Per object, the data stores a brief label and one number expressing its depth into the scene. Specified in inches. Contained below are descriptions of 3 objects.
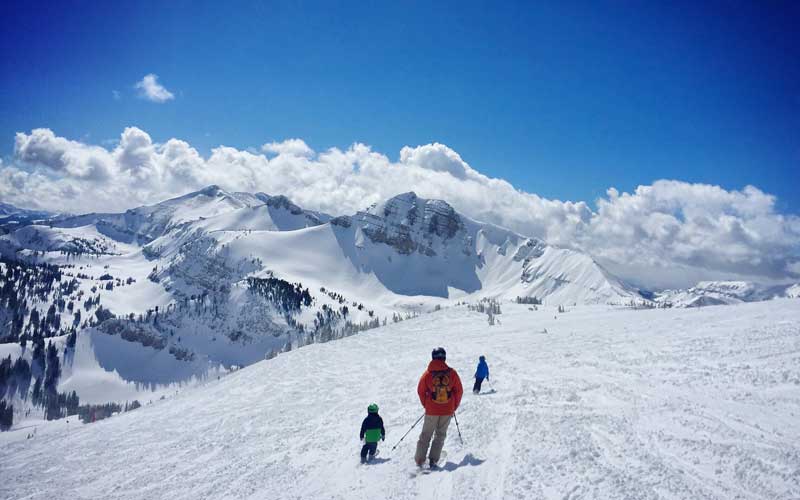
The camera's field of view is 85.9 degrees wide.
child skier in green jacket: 531.5
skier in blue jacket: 768.3
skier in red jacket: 465.1
